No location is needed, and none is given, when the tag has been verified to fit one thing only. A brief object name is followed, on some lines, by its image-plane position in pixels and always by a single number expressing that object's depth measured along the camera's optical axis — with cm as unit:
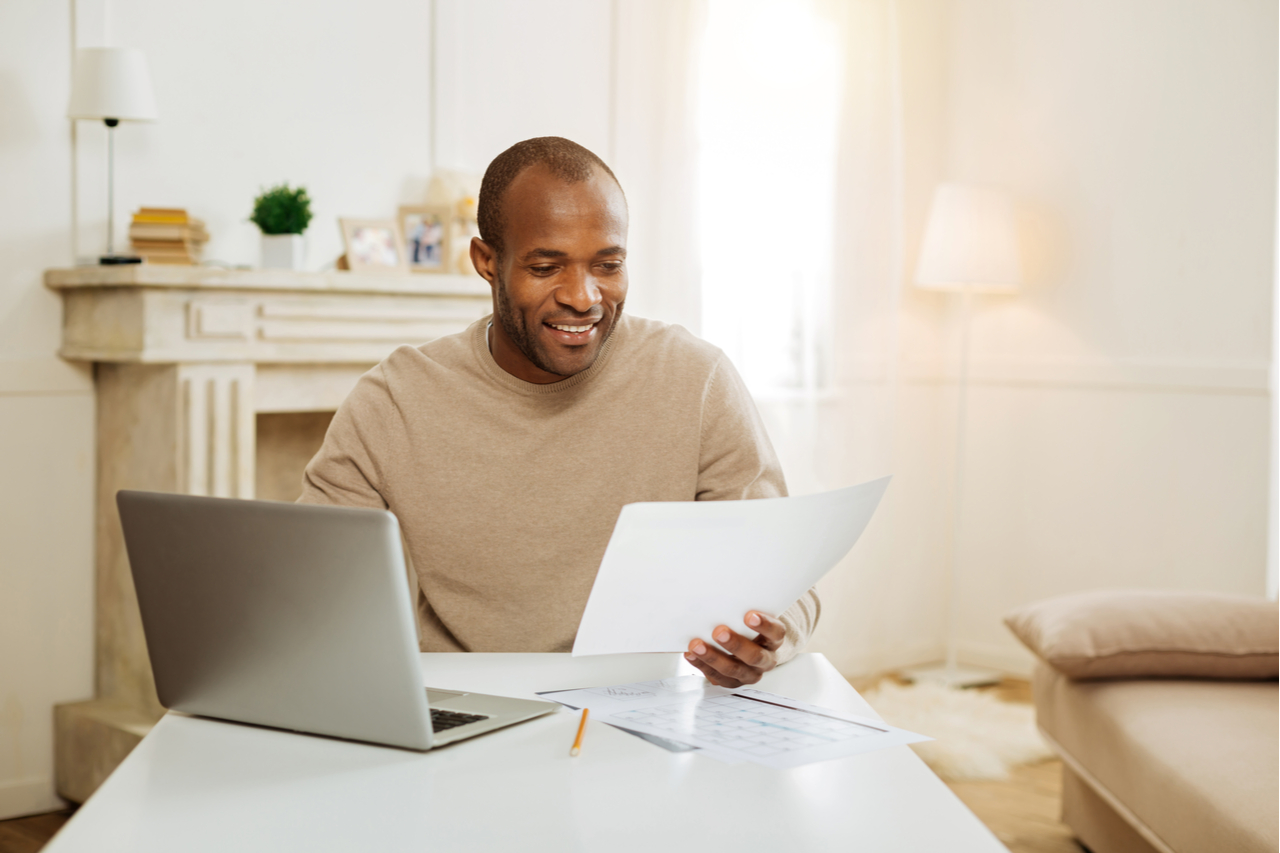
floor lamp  367
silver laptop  87
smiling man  143
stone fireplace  248
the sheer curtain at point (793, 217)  352
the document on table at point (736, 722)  93
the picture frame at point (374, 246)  286
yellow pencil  92
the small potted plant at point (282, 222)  270
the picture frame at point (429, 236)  302
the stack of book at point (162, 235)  258
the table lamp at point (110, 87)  246
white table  77
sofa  174
